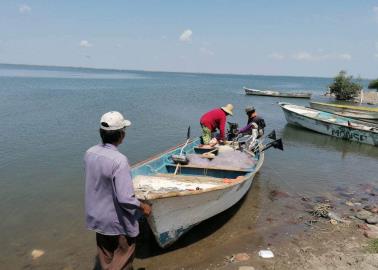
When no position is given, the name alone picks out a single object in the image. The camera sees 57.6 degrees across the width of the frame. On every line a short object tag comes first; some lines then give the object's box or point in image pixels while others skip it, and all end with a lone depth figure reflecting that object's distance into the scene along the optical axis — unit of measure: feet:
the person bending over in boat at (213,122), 33.50
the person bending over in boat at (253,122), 36.94
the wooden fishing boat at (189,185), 18.71
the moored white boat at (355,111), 79.66
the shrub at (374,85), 190.53
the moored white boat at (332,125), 57.41
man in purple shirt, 11.56
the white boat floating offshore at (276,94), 155.02
